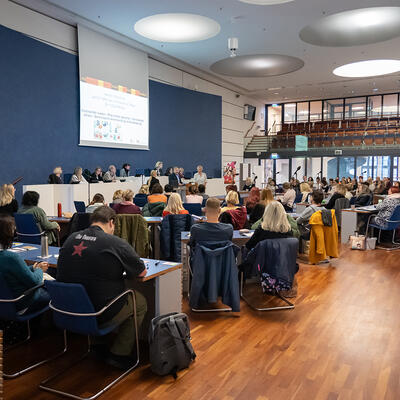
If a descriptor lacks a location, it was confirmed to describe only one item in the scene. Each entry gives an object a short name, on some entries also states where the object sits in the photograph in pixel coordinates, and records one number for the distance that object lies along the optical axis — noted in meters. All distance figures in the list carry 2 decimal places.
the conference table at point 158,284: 3.20
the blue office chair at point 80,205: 7.39
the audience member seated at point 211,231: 4.11
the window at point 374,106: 21.39
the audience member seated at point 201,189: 8.56
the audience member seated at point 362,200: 9.53
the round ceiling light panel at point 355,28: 10.21
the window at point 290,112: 23.75
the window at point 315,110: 23.05
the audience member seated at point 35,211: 5.42
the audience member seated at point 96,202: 6.38
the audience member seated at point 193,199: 7.43
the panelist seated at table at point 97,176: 10.30
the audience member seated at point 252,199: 7.10
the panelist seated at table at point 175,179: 12.09
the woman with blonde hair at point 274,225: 4.22
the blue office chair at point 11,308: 2.82
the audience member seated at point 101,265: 2.69
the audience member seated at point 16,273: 2.83
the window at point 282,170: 23.14
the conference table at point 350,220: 8.41
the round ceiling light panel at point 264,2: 9.19
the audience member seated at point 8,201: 5.73
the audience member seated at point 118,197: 7.07
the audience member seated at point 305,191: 11.05
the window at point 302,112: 23.39
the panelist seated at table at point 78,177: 9.21
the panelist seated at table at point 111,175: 10.46
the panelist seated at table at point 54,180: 8.88
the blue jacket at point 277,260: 4.13
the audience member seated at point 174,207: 5.74
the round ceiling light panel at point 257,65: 14.18
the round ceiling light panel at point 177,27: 10.55
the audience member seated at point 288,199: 9.62
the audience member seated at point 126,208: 6.13
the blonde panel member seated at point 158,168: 12.59
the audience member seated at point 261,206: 6.15
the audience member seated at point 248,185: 13.76
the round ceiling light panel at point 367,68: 15.12
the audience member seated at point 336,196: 8.91
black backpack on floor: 2.96
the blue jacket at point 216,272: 4.04
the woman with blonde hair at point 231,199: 6.04
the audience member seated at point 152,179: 10.34
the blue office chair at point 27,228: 5.37
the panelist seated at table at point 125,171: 11.66
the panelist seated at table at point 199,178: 12.98
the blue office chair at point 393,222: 7.58
